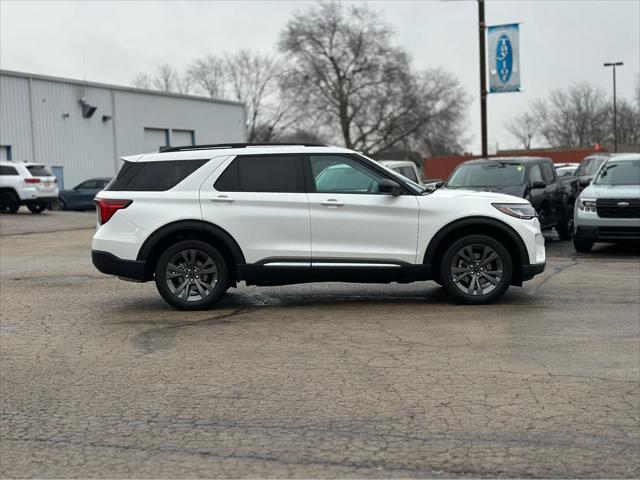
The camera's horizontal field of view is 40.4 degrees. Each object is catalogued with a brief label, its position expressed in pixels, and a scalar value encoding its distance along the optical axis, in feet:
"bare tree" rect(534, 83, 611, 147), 313.32
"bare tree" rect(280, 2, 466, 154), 214.69
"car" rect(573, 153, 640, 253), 48.32
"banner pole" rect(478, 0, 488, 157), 85.71
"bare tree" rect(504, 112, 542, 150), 341.00
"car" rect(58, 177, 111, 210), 114.32
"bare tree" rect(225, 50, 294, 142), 266.57
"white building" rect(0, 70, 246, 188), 121.80
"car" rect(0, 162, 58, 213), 94.94
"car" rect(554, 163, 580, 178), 87.56
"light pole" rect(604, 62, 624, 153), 203.58
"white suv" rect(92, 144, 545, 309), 30.76
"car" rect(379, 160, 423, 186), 58.31
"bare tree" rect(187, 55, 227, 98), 301.02
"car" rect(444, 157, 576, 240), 51.25
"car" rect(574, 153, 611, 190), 73.97
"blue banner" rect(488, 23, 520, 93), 77.56
